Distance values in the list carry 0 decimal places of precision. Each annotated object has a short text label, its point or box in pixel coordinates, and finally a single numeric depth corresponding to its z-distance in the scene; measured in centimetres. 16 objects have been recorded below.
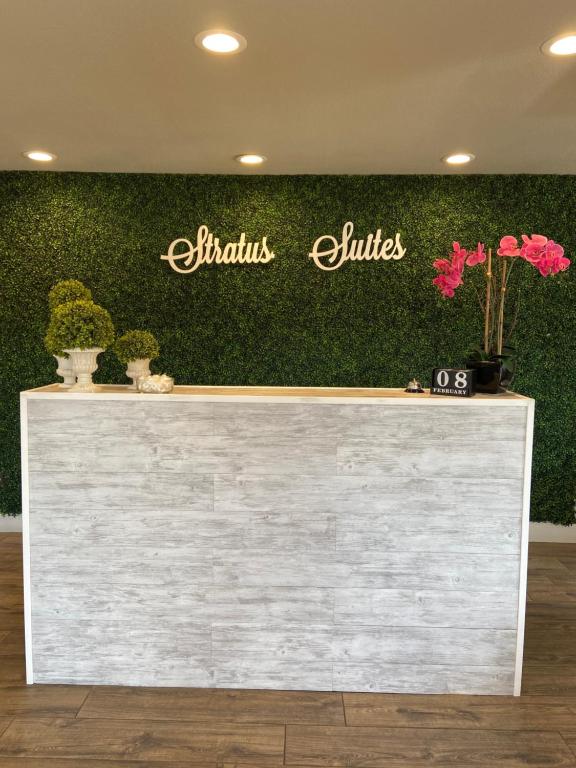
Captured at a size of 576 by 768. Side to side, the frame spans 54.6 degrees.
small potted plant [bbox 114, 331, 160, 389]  243
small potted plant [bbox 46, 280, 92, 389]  243
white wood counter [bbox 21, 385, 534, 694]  226
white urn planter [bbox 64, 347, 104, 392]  235
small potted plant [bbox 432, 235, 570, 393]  222
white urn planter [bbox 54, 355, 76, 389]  243
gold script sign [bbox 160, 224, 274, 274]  398
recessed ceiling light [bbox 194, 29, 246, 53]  208
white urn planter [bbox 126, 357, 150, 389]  243
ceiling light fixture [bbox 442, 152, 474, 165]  343
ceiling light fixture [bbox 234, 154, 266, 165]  352
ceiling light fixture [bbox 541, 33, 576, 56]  210
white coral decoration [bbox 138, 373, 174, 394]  231
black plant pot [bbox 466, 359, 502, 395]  235
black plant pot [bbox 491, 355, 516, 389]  239
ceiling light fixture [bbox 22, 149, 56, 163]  349
